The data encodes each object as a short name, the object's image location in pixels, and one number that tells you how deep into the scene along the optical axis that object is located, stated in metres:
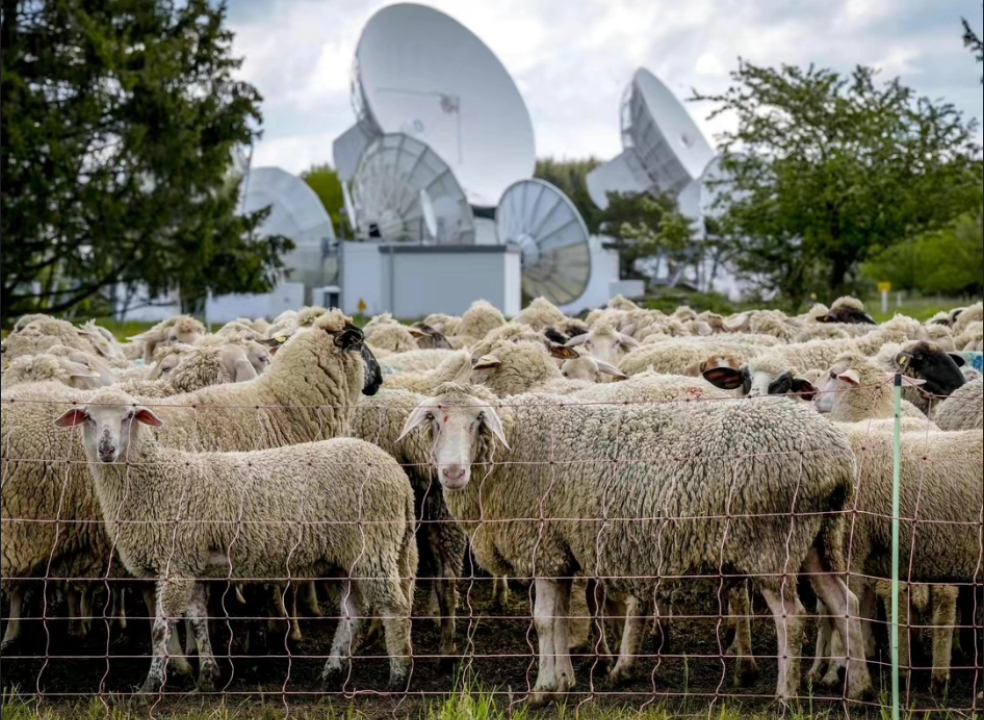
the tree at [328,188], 85.44
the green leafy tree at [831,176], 28.92
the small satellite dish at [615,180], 63.44
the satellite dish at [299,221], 55.72
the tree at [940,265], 45.12
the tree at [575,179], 77.12
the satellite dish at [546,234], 42.19
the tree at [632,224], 54.08
